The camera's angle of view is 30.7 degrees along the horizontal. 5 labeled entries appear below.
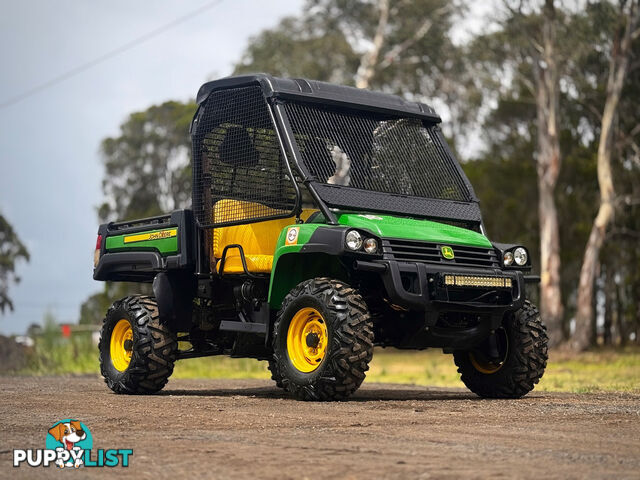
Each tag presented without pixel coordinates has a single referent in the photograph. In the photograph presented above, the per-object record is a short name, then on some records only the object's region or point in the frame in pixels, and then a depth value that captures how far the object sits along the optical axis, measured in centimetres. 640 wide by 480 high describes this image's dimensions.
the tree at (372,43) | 4253
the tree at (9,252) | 4775
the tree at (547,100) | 3588
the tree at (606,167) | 3478
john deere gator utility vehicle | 994
